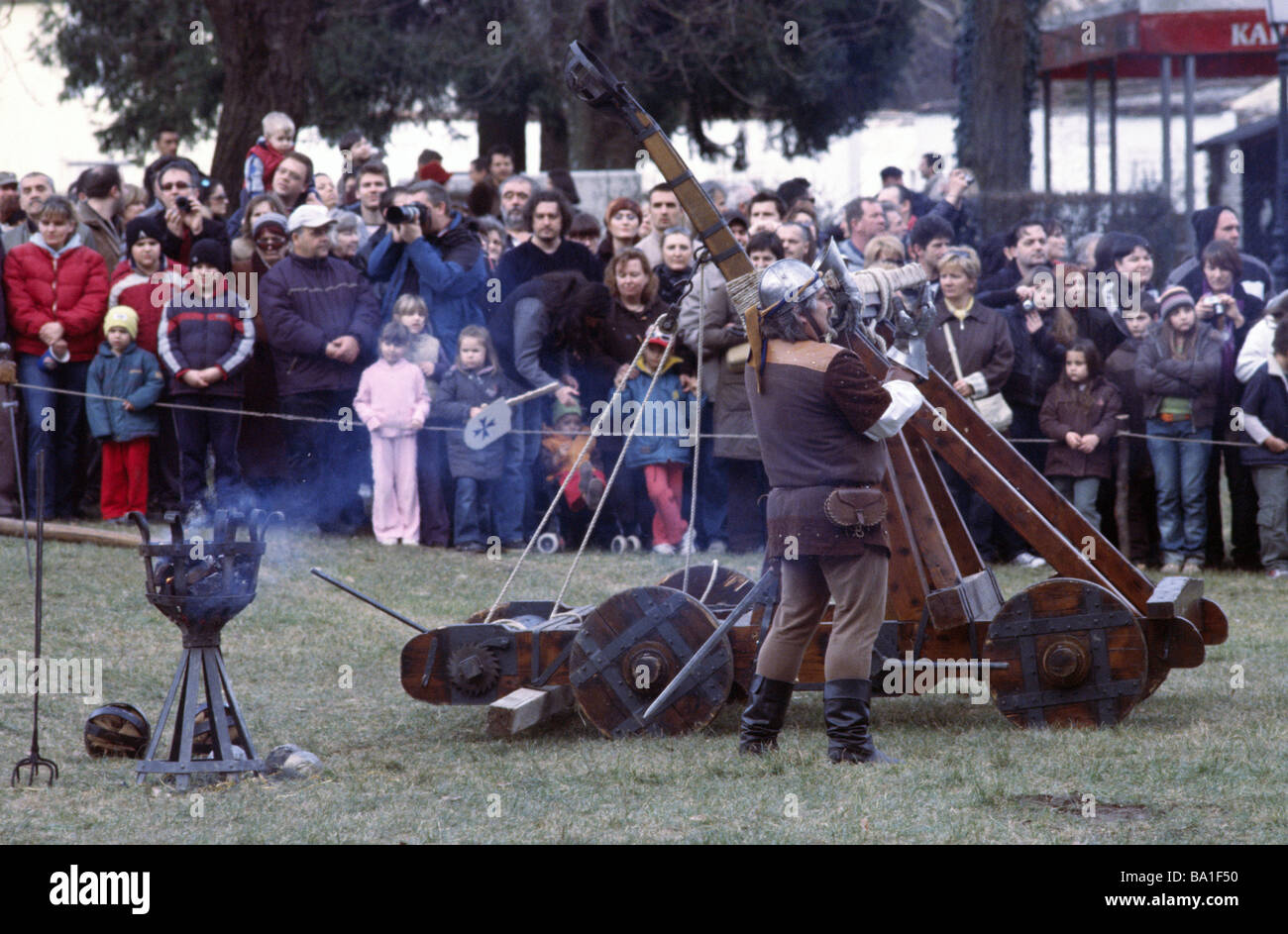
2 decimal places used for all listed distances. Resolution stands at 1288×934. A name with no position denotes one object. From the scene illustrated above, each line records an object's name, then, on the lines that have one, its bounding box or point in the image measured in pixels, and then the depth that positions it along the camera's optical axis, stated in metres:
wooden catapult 7.21
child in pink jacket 11.73
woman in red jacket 11.83
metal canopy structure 23.11
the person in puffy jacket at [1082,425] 11.81
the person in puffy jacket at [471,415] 11.88
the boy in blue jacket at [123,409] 11.81
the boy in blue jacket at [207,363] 11.68
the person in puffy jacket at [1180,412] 11.70
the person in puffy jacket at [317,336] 11.80
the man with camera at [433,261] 12.12
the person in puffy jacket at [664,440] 11.88
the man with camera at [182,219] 12.33
